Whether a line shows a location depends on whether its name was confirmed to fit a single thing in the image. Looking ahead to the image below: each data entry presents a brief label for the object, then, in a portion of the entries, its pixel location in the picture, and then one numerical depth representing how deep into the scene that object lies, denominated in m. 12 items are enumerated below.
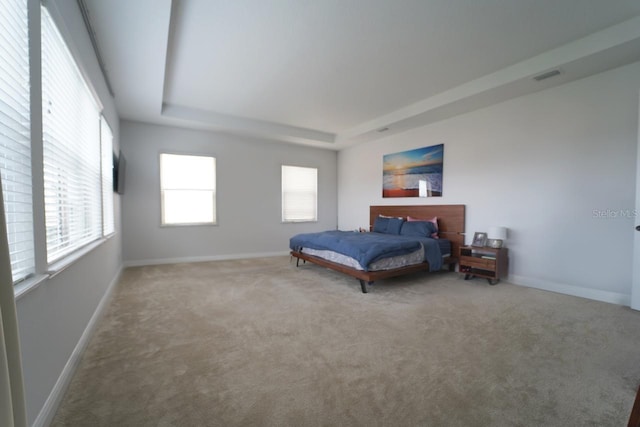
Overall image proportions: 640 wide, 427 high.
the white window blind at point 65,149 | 1.66
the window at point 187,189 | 5.39
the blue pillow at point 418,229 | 4.85
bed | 3.71
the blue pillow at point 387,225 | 5.31
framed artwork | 5.06
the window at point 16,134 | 1.13
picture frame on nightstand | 4.27
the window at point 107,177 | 3.29
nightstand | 3.89
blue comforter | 3.67
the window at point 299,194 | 6.69
